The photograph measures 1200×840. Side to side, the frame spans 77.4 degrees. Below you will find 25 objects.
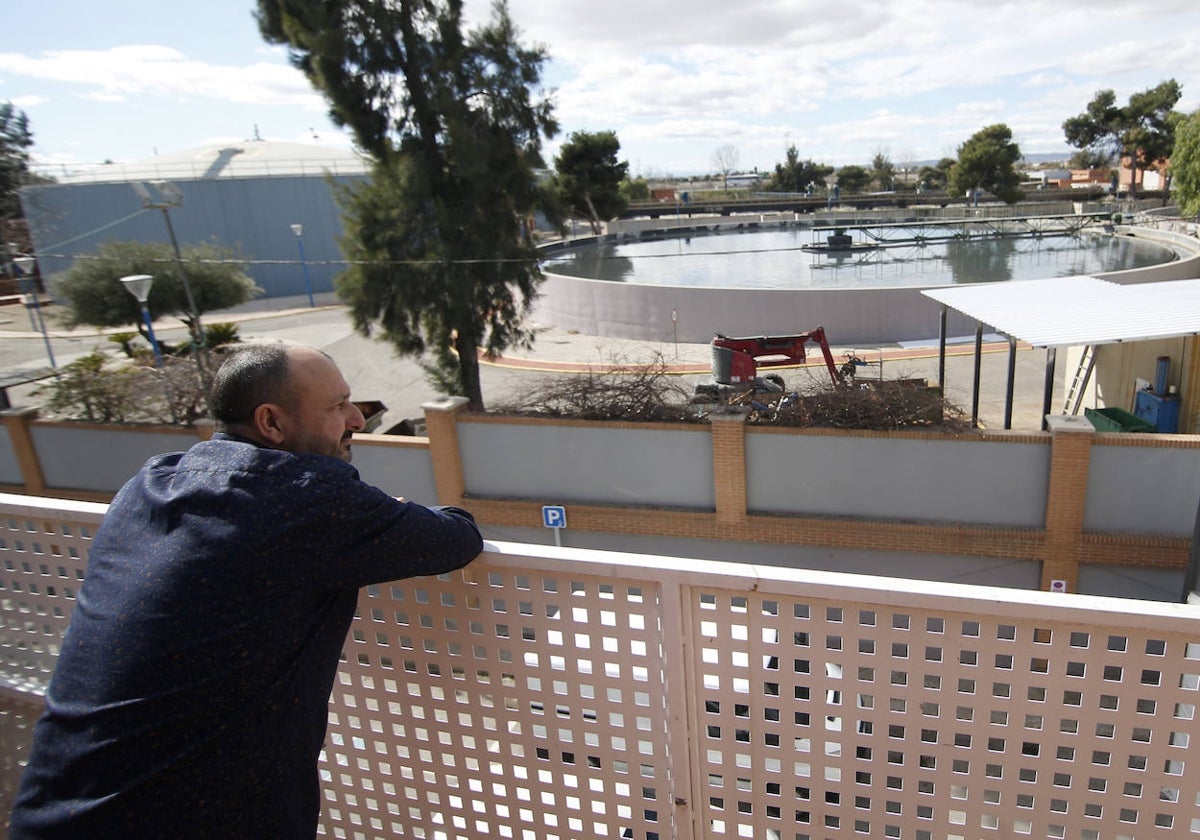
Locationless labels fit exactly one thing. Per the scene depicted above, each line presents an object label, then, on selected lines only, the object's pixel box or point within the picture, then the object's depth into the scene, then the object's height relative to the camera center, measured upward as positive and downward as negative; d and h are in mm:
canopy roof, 7926 -1703
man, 1308 -662
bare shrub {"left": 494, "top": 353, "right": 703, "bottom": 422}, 9523 -2424
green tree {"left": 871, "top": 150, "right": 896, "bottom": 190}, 76250 +1225
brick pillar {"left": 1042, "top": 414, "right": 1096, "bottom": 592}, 7629 -3295
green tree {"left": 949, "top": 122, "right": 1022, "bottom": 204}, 51344 +816
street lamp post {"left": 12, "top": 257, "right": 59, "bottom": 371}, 19125 -699
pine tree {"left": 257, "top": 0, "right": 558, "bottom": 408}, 11555 +1006
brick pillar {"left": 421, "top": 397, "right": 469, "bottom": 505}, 9883 -2863
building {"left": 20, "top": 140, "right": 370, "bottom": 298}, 37750 +1554
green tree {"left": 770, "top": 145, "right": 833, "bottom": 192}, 73750 +1835
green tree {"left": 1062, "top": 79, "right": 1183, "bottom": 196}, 51250 +2684
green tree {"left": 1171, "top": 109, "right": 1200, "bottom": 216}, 29406 -236
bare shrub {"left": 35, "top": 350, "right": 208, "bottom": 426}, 11680 -2156
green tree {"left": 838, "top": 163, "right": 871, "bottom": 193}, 74375 +896
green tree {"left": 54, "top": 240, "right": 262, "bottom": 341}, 21203 -975
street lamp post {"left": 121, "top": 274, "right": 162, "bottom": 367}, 13680 -607
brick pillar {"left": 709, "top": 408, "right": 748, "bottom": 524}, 8836 -3047
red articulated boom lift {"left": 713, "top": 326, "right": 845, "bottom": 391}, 12727 -2653
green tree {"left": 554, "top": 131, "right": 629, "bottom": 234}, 48781 +2543
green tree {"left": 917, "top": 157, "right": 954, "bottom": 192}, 72275 +402
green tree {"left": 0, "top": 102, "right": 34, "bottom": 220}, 21500 +3231
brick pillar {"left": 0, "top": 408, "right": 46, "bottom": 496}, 11984 -2858
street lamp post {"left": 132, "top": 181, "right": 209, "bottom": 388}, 12459 +823
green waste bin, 9539 -3249
